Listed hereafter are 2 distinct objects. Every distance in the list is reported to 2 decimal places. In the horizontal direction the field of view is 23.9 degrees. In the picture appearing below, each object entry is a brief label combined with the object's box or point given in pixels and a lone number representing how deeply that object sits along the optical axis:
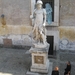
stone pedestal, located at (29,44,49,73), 7.94
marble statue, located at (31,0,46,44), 7.75
